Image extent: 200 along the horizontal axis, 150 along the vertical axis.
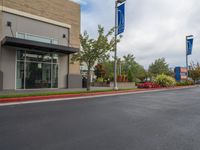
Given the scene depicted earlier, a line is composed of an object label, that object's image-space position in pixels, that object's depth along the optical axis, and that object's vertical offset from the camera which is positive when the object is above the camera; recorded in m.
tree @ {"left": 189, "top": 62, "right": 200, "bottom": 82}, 29.17 +1.09
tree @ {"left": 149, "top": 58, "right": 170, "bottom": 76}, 48.94 +3.58
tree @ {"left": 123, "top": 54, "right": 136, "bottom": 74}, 37.11 +4.05
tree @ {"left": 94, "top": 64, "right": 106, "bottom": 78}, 26.91 +1.23
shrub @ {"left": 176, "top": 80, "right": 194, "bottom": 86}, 22.99 -0.89
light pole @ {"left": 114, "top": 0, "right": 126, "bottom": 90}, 14.27 +6.30
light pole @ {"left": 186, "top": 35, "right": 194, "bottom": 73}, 25.45 +5.38
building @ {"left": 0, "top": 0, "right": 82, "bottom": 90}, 12.92 +2.85
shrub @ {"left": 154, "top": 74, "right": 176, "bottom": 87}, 19.73 -0.44
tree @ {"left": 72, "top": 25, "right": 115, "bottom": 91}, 12.69 +2.58
